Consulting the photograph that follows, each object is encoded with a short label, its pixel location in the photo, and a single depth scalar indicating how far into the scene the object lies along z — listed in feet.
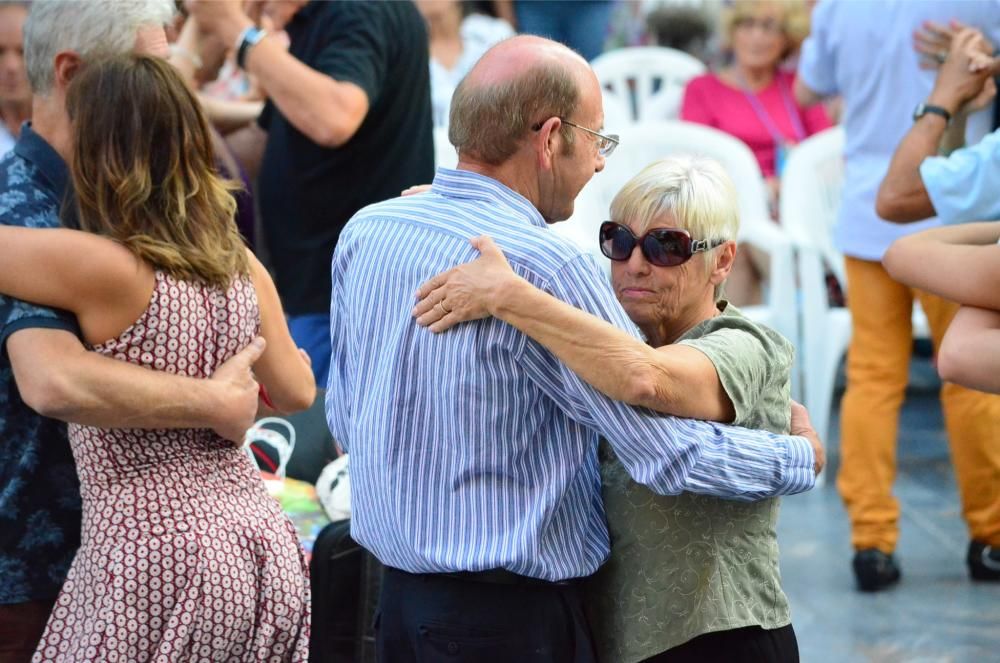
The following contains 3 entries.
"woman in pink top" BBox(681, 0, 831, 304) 48.26
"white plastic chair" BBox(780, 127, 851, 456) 40.37
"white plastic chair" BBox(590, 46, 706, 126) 58.03
